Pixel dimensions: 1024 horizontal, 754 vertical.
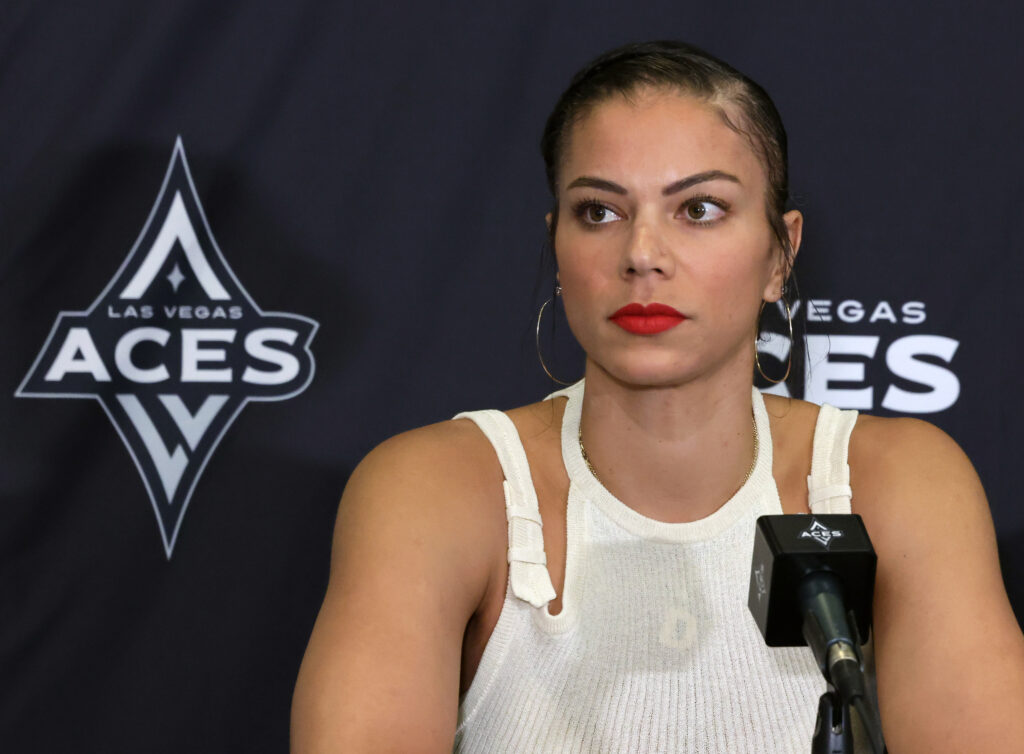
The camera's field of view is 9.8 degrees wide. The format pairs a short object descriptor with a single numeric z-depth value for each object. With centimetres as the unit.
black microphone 330
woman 356
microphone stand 327
